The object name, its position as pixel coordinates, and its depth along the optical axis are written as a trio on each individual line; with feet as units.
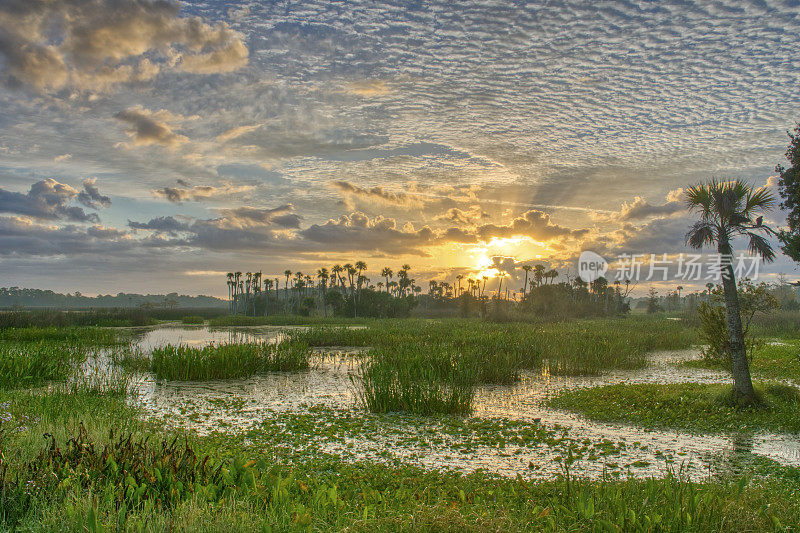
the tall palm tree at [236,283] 390.52
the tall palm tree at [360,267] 360.07
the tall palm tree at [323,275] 372.70
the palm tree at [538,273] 333.21
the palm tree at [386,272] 401.70
